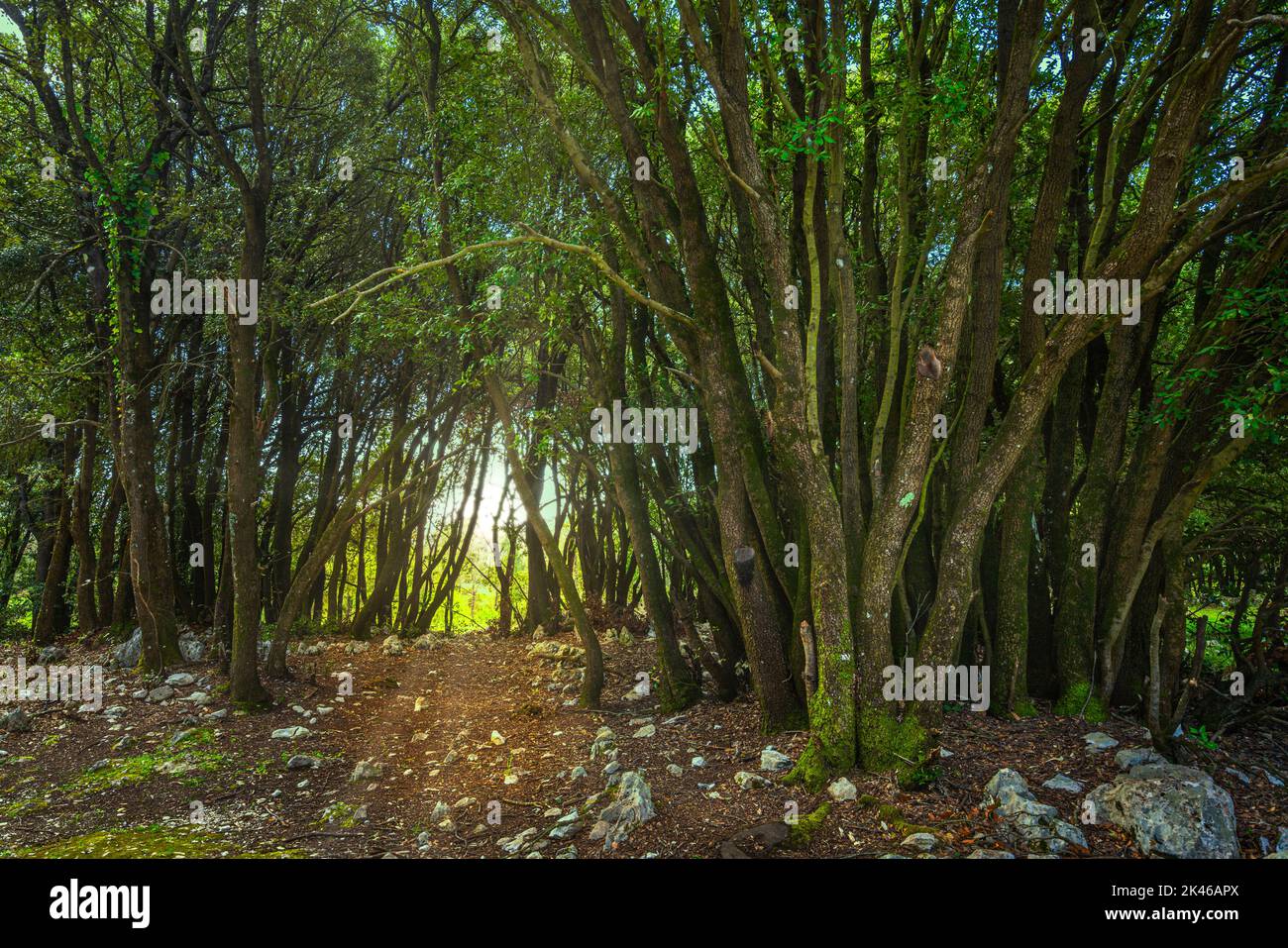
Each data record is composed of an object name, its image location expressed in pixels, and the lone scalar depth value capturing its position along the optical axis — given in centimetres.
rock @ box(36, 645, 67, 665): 1097
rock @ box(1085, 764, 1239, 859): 410
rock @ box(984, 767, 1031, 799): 468
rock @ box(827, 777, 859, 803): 482
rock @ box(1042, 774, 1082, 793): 491
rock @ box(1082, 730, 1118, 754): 557
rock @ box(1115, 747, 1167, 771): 511
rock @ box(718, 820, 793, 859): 436
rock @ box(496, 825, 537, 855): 496
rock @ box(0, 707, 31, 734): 767
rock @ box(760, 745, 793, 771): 552
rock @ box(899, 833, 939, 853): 424
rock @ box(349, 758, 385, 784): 657
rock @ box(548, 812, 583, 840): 500
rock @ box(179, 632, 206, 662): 995
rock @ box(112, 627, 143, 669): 1010
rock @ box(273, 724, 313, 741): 742
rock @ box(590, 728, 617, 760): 661
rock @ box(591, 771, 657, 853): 479
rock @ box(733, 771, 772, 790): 524
